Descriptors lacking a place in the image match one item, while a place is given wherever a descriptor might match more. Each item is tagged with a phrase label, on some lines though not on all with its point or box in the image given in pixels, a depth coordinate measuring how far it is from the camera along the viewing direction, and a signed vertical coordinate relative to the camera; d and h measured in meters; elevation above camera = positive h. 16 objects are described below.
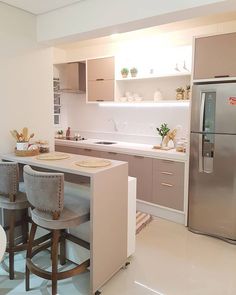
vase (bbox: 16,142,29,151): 2.59 -0.28
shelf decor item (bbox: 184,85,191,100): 3.55 +0.37
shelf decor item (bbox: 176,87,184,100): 3.59 +0.38
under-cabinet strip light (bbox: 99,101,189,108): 3.77 +0.26
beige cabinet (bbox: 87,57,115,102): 4.16 +0.67
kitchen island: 1.94 -0.76
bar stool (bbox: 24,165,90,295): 1.80 -0.71
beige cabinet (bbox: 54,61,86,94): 4.67 +0.76
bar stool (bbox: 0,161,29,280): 2.12 -0.69
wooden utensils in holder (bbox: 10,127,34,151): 2.59 -0.20
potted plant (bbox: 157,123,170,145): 3.80 -0.15
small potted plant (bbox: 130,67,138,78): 3.96 +0.74
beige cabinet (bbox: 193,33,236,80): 2.76 +0.71
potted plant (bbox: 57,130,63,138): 5.04 -0.28
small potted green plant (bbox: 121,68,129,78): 4.04 +0.75
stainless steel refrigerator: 2.81 -0.44
